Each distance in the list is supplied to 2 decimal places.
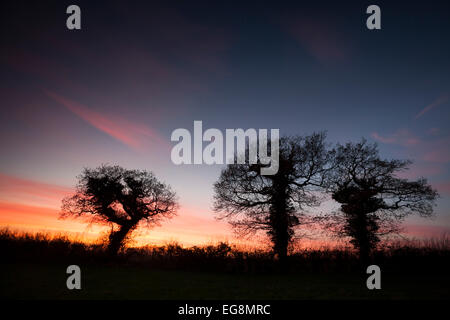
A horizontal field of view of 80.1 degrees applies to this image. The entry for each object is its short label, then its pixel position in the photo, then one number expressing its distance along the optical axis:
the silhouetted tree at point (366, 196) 23.50
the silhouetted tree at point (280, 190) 22.78
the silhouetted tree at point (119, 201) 28.61
